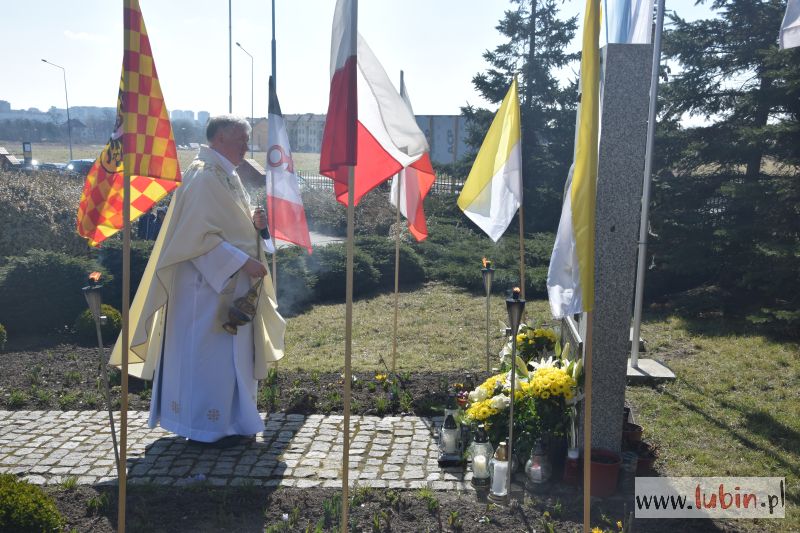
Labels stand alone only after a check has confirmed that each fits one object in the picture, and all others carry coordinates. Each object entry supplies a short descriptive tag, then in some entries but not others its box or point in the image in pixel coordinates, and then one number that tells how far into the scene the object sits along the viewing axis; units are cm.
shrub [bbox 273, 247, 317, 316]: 1240
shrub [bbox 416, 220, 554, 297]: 1268
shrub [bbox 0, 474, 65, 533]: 377
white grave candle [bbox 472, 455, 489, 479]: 510
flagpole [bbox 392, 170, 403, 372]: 781
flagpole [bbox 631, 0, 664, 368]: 718
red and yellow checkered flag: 412
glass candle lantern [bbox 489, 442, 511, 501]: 484
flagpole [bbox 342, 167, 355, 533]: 385
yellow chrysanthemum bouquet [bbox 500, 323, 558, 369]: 679
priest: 561
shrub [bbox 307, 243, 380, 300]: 1297
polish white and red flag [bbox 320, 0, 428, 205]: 479
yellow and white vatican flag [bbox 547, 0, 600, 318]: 385
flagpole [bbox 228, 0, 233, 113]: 2411
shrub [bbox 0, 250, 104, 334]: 988
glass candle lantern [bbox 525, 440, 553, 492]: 505
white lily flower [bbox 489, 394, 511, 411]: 535
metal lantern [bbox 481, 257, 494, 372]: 690
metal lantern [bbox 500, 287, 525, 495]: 442
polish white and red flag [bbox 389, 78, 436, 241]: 770
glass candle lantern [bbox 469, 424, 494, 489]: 510
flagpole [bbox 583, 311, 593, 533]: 387
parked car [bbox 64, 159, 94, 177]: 3819
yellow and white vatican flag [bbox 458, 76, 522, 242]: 650
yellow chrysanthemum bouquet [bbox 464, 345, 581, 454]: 521
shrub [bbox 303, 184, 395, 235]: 2053
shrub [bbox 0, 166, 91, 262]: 1436
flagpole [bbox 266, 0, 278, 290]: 775
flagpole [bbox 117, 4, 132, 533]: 389
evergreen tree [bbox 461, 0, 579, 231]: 1841
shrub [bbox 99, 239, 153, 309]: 1068
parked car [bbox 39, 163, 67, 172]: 3884
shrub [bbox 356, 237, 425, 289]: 1406
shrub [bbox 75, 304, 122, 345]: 937
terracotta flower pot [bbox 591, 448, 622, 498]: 490
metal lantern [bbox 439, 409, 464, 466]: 557
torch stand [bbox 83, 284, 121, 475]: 467
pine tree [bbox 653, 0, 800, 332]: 973
